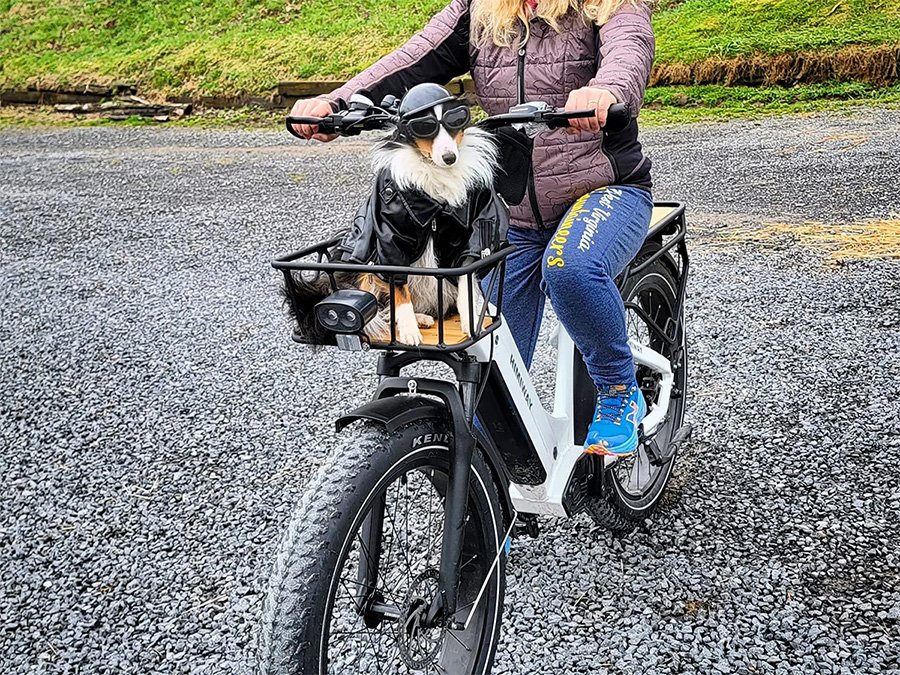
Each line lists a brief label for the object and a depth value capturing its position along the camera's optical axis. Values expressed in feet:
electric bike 5.99
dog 6.05
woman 7.64
